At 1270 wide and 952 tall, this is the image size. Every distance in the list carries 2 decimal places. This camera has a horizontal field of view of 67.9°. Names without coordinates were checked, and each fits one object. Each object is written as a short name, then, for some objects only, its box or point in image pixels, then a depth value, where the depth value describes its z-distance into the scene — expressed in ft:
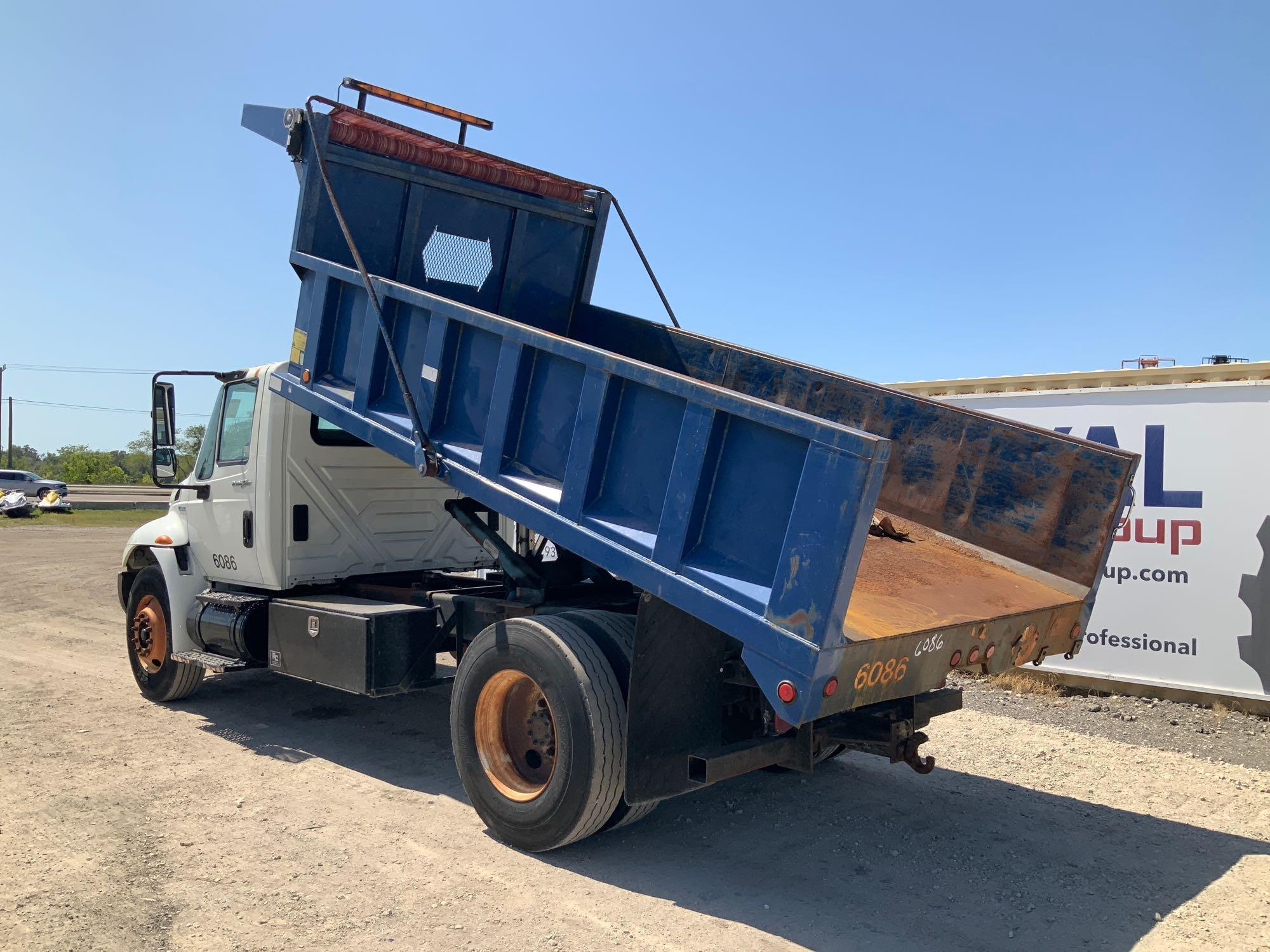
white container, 25.45
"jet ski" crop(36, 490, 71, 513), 108.88
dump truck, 12.80
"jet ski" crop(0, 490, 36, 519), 101.60
